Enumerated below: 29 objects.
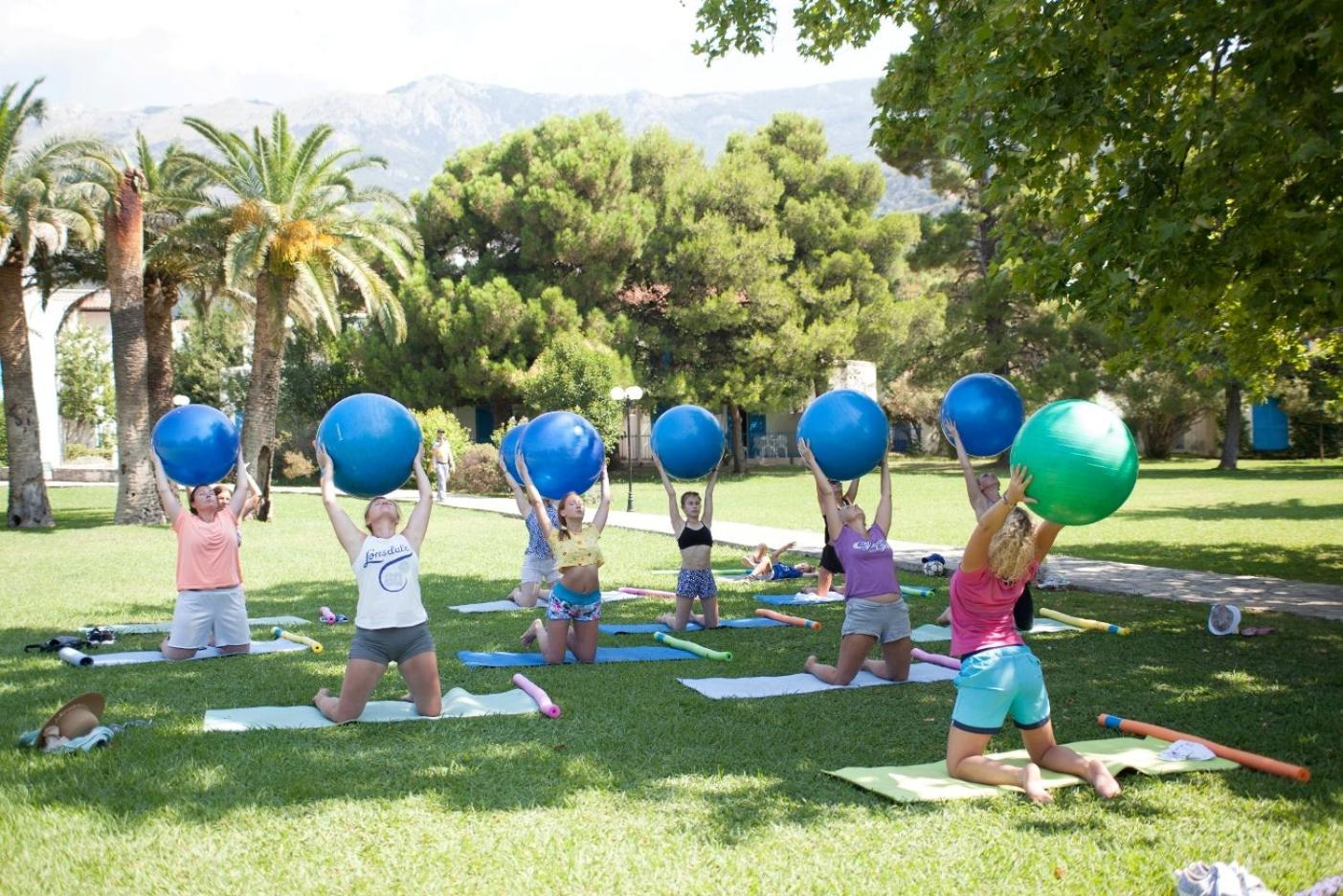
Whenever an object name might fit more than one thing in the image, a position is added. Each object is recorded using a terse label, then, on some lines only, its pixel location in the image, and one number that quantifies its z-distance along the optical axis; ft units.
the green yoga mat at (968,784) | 17.34
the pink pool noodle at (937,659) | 27.35
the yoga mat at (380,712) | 21.99
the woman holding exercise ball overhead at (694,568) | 33.37
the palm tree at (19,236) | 71.61
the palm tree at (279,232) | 75.77
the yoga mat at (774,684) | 24.86
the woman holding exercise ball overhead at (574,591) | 27.86
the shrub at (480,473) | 106.11
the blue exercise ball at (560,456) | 29.91
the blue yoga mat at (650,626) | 33.22
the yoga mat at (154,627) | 33.60
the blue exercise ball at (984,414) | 27.37
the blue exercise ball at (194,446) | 31.01
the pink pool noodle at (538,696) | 22.62
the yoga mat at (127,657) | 28.22
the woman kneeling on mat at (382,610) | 21.76
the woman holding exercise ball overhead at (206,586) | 29.45
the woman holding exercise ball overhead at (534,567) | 38.70
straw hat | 20.18
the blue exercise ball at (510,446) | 39.65
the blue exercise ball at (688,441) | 35.04
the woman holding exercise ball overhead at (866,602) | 25.38
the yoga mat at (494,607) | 38.55
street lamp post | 81.56
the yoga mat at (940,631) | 32.30
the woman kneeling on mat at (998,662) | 17.30
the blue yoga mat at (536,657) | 28.22
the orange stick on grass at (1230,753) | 17.80
